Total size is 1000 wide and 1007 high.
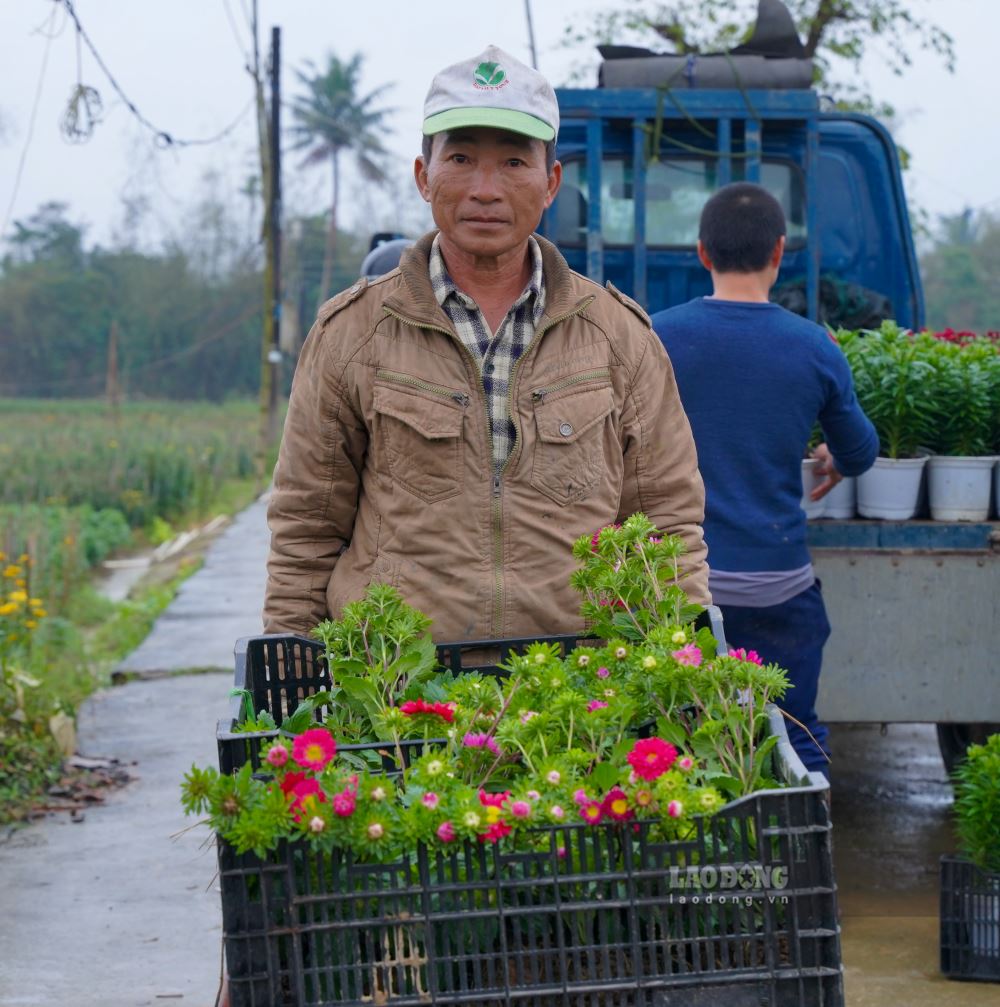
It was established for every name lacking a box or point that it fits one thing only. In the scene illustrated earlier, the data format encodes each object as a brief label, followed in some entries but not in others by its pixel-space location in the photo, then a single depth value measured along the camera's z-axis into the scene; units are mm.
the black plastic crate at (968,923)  3988
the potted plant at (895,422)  4504
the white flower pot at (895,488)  4496
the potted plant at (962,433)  4488
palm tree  62594
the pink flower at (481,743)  1898
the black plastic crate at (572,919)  1680
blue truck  6887
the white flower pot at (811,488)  4492
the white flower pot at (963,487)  4488
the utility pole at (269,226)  22641
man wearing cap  2658
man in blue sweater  4059
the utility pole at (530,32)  9258
